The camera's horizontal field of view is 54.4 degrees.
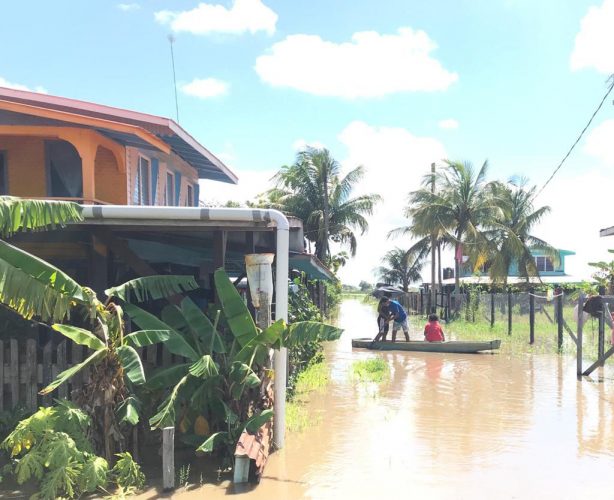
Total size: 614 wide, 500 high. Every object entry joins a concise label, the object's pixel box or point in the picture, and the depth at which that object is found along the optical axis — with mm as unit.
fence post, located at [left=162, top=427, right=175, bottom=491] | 5797
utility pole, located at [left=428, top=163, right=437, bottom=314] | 30350
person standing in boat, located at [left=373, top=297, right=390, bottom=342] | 17391
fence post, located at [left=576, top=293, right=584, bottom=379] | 11883
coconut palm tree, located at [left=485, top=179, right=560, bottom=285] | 28750
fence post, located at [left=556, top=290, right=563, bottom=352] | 15485
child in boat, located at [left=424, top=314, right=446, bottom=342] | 17234
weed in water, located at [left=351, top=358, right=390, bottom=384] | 12484
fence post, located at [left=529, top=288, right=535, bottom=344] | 17578
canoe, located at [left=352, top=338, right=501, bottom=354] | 16188
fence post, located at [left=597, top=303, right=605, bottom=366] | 12398
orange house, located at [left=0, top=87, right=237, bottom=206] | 9602
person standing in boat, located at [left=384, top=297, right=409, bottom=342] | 17312
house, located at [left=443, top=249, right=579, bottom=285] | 39450
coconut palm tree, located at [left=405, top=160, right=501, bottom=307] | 28109
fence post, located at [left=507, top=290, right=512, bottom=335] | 20356
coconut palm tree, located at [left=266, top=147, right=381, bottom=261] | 34219
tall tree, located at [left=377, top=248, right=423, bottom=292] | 67062
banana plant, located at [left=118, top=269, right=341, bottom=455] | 6418
